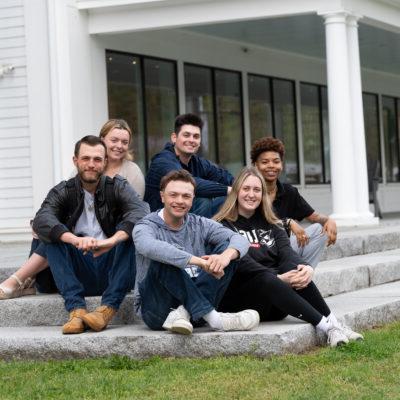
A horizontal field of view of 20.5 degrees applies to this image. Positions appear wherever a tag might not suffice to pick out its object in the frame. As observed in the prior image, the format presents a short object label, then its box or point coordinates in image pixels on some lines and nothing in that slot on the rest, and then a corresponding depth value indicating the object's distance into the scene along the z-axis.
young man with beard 7.36
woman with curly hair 8.00
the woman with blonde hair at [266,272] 7.16
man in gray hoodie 6.85
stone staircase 6.86
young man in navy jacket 8.39
